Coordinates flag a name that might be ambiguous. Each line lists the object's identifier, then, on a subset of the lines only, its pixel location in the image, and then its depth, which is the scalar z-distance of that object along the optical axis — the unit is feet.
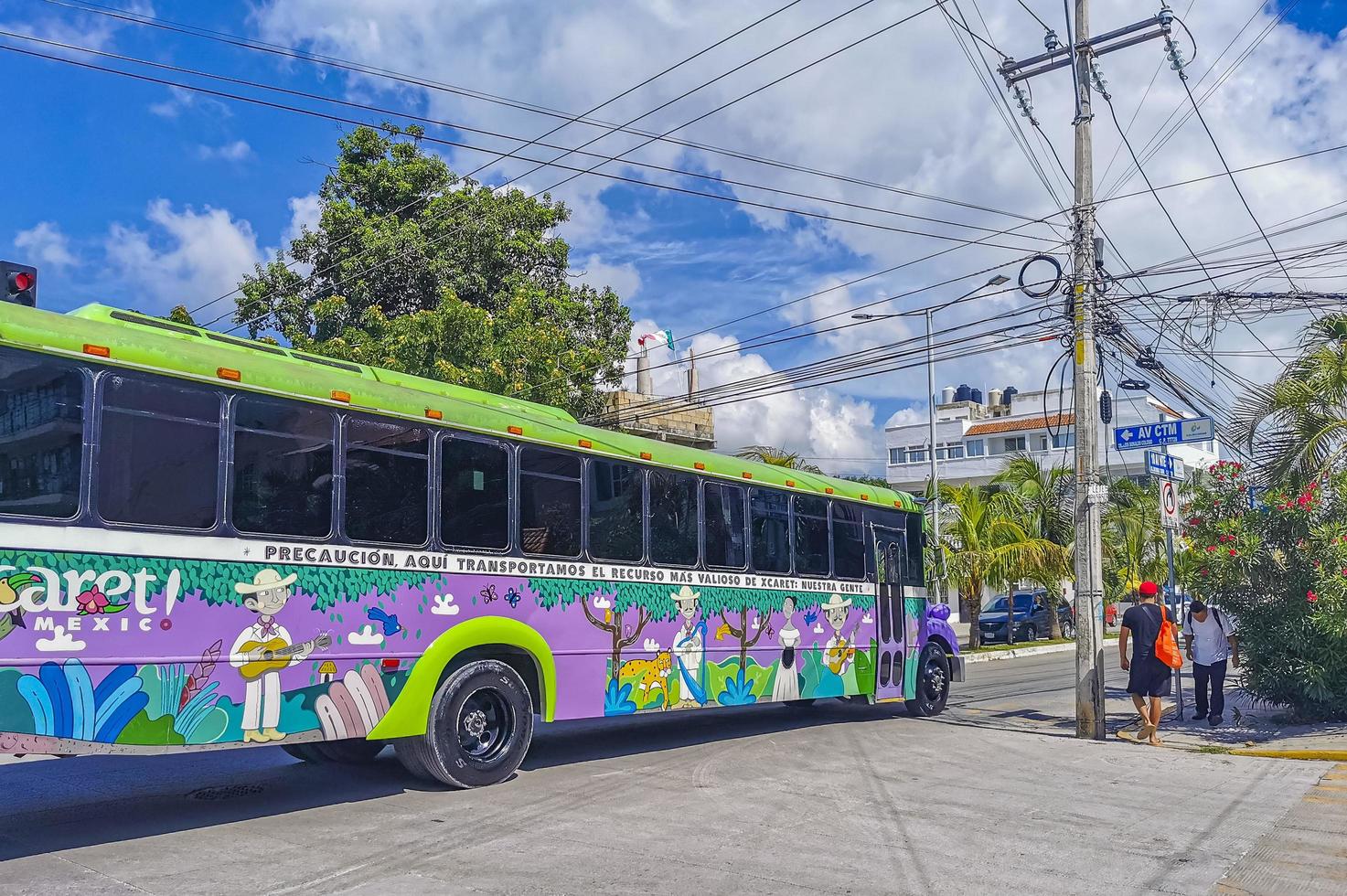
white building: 190.70
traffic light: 27.09
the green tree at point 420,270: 76.18
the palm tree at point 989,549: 90.94
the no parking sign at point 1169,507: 46.42
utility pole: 42.93
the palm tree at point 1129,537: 107.96
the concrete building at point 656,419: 88.28
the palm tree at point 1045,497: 100.73
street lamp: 97.95
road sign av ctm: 48.21
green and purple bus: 21.33
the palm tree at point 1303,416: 44.45
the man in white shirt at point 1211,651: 44.86
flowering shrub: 40.88
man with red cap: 41.42
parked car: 109.09
